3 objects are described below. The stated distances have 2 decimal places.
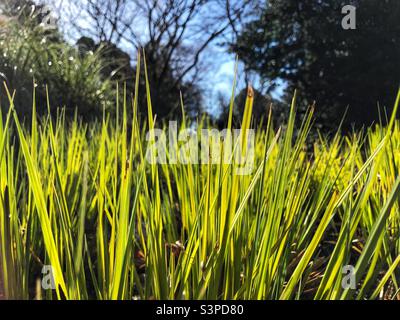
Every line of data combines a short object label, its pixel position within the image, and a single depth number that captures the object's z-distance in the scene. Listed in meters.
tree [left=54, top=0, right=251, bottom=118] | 4.32
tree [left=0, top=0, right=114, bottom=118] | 2.34
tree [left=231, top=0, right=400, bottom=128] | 6.36
